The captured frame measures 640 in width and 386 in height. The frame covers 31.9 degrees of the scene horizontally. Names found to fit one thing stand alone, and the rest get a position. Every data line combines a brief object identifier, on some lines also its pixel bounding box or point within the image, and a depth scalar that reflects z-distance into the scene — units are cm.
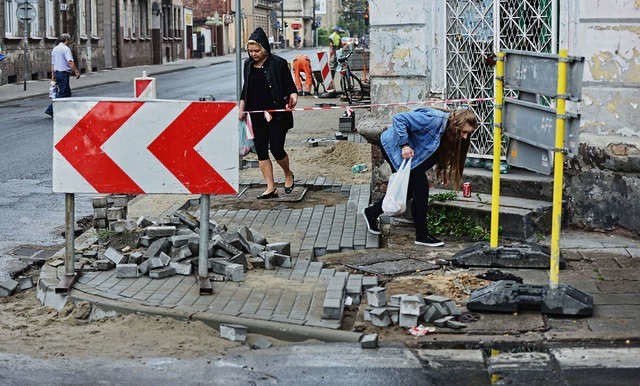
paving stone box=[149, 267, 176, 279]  810
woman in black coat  1222
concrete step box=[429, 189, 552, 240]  940
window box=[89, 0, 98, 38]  5203
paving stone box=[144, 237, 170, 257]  840
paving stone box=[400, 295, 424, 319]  684
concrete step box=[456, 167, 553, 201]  987
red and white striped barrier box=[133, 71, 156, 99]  1274
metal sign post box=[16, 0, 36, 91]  3438
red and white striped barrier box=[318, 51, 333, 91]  3096
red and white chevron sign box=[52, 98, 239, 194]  786
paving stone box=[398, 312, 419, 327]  683
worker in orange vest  3184
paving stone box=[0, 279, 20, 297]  805
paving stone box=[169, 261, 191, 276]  818
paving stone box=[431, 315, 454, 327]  682
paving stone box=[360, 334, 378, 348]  651
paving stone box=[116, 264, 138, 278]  813
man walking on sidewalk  2494
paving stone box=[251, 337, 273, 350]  661
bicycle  2725
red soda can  1012
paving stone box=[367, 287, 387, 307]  714
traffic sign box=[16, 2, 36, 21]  3434
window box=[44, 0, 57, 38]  4403
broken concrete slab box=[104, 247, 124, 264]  838
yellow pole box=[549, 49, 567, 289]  696
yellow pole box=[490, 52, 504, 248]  817
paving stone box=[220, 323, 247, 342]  671
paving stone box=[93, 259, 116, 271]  836
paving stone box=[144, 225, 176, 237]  882
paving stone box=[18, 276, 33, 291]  823
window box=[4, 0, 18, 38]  3888
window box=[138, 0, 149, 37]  6300
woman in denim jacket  920
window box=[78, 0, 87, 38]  4962
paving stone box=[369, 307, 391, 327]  689
